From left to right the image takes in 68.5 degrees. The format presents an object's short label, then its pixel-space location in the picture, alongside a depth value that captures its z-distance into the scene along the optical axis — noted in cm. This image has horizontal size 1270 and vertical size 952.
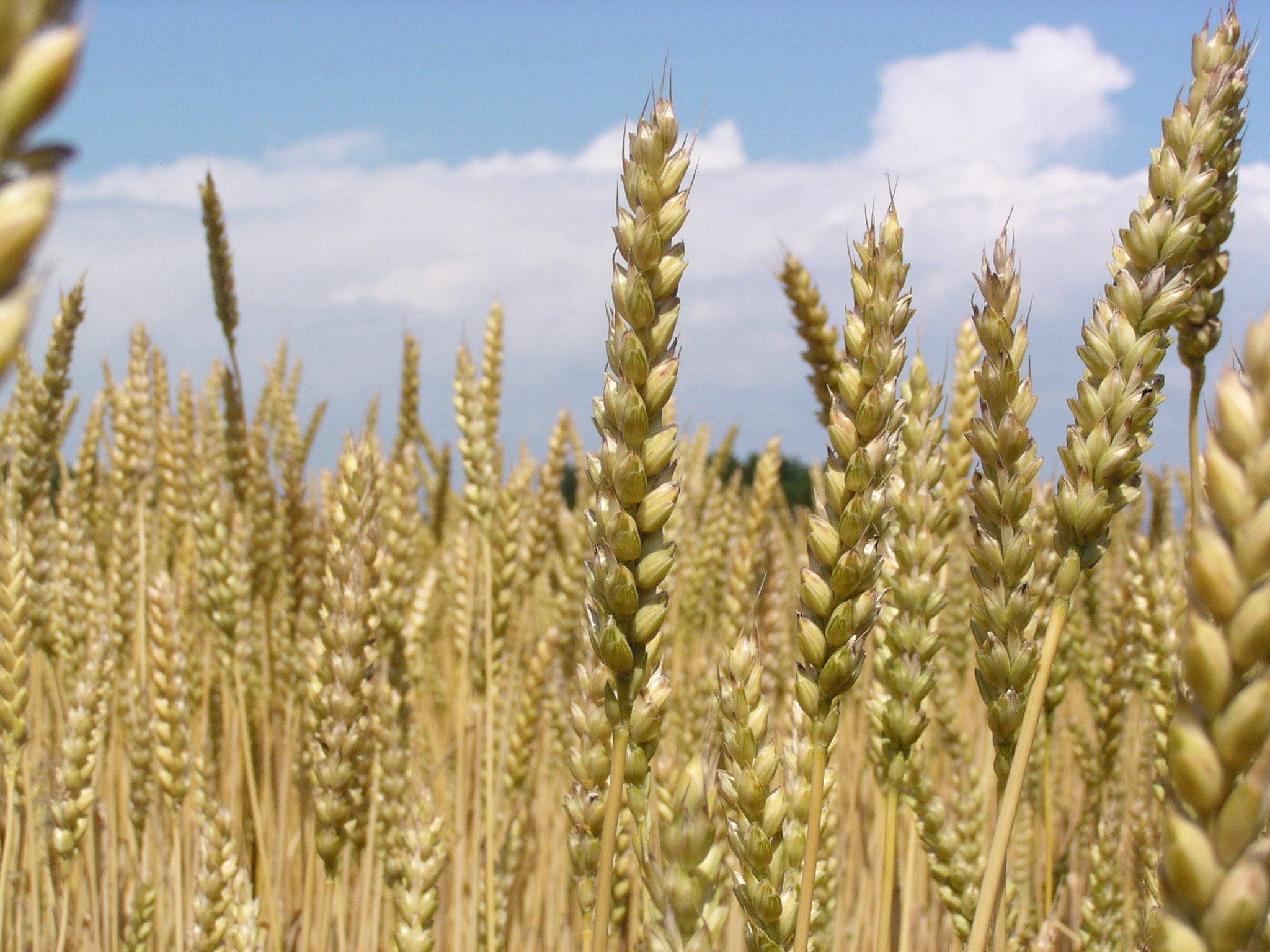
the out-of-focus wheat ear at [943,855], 154
